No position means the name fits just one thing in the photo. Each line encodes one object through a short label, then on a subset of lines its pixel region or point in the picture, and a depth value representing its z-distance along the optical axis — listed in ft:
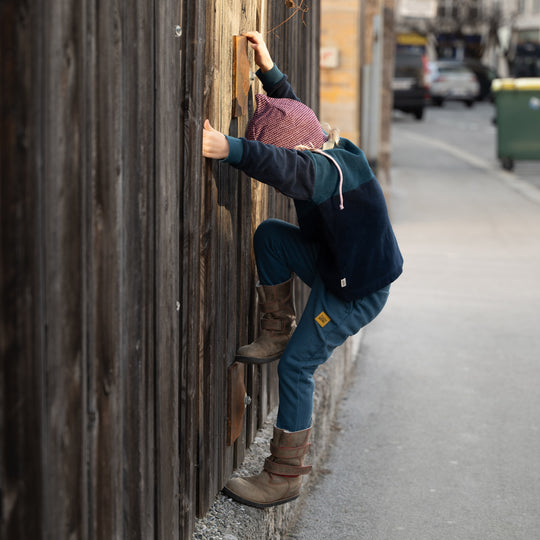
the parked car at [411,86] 96.22
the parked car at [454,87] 118.32
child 10.37
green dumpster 54.44
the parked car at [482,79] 126.93
